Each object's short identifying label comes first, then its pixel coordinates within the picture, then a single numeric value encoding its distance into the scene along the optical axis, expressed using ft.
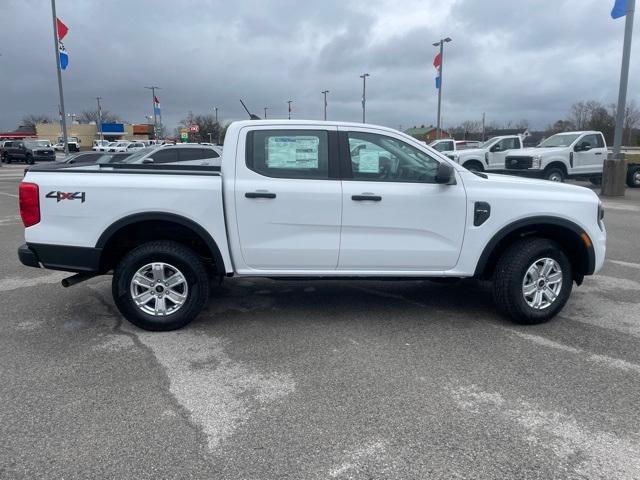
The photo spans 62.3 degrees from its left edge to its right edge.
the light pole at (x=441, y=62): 105.91
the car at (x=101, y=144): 195.60
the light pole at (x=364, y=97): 155.84
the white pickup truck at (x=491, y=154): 67.51
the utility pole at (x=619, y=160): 51.72
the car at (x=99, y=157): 59.88
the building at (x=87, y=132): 331.16
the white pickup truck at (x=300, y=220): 14.90
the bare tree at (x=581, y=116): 225.35
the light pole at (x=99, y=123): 306.76
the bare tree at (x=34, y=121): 415.97
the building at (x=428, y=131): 300.89
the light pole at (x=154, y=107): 176.77
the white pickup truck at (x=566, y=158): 57.06
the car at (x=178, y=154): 46.85
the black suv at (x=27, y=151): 134.62
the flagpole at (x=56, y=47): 69.62
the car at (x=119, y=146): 167.26
